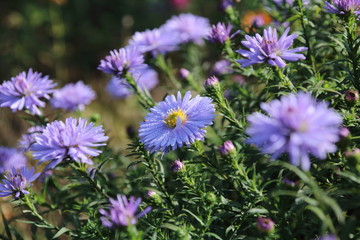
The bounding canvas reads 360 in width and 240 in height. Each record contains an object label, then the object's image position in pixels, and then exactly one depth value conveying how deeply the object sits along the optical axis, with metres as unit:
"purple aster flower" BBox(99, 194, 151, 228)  0.53
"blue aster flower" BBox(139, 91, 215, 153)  0.57
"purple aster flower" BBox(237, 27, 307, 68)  0.56
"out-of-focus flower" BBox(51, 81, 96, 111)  0.68
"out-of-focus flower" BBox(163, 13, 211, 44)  0.72
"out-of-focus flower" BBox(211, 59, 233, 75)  0.67
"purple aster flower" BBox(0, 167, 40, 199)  0.57
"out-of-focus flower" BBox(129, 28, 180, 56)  0.67
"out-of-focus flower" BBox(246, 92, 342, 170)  0.51
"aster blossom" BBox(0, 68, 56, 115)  0.61
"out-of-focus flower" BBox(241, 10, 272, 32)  0.64
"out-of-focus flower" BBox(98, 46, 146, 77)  0.61
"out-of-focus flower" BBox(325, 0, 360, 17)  0.57
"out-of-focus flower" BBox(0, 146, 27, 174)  0.66
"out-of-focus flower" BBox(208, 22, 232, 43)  0.61
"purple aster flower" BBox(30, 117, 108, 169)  0.56
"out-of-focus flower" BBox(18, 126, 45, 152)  0.64
